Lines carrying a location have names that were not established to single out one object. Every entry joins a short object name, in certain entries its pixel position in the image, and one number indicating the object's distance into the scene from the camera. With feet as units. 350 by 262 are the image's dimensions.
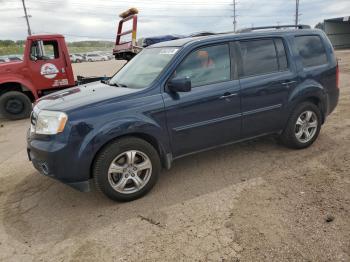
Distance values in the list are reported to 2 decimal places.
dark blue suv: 11.30
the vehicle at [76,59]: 157.97
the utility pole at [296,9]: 184.89
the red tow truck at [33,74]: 28.58
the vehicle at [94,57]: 165.60
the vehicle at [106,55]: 176.11
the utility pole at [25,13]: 168.55
